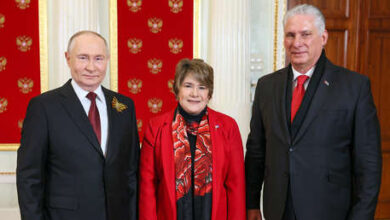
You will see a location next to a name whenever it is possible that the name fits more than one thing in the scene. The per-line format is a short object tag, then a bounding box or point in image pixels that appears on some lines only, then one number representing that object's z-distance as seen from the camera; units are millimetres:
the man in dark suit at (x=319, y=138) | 1661
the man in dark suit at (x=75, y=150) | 1609
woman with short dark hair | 1819
